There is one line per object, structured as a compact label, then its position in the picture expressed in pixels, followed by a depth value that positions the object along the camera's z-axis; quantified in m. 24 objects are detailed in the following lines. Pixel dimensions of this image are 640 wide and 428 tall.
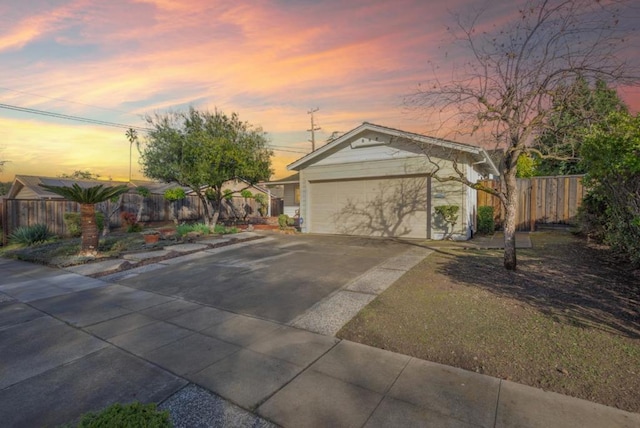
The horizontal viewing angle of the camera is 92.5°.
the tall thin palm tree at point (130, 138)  54.09
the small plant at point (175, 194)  16.18
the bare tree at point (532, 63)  5.74
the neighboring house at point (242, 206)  24.00
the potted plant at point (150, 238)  11.00
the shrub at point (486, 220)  12.23
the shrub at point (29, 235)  11.80
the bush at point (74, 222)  13.59
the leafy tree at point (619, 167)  3.96
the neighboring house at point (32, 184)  22.00
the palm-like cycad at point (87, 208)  9.08
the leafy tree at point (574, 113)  5.94
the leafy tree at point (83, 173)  58.20
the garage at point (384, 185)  11.18
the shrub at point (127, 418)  1.64
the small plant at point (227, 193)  14.85
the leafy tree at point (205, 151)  13.41
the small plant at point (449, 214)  10.80
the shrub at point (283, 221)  15.29
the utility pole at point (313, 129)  28.50
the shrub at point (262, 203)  23.90
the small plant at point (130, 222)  15.55
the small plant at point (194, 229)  12.44
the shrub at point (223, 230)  13.84
